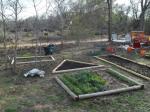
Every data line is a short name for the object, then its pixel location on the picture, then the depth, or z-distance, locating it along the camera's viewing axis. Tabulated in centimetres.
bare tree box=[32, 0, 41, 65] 600
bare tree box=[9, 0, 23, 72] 491
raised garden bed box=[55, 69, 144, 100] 363
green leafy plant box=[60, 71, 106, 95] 373
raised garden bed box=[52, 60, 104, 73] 528
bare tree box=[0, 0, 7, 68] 586
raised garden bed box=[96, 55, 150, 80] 488
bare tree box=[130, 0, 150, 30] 1145
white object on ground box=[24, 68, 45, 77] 483
